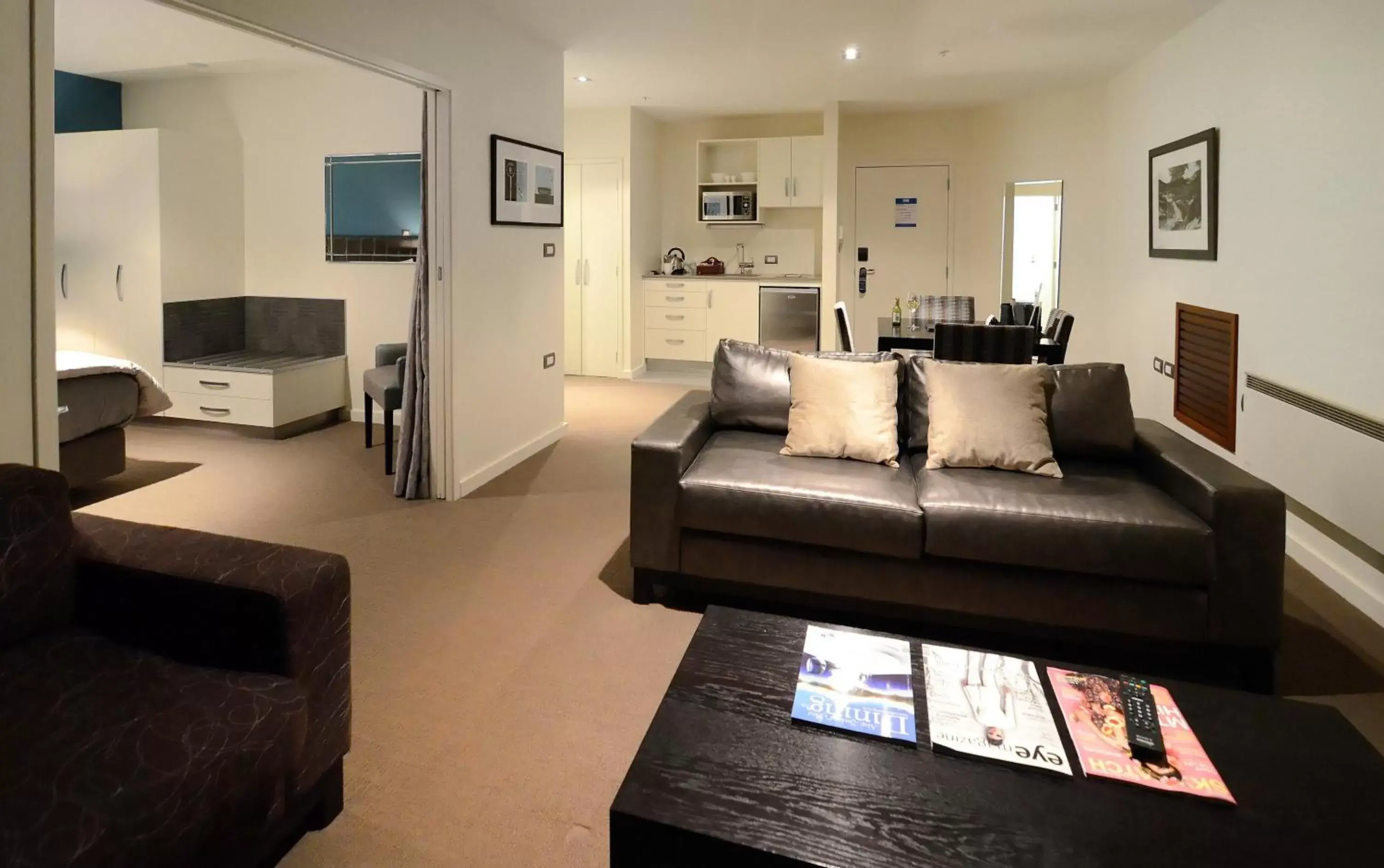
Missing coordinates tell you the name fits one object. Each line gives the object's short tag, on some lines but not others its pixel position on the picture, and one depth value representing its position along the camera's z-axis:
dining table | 4.92
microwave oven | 8.13
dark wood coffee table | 1.25
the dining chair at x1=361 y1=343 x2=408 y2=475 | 4.68
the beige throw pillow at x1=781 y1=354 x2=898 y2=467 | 3.12
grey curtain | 4.26
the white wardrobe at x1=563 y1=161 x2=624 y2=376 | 7.82
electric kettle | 8.30
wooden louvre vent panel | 4.10
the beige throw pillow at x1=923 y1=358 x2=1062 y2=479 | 2.94
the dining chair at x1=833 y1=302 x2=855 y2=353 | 5.44
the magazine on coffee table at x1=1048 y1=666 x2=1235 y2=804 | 1.39
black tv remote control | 1.46
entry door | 8.05
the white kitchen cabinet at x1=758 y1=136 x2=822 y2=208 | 7.82
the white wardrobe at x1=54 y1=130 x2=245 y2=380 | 5.59
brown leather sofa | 2.43
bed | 4.08
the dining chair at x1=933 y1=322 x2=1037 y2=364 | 4.40
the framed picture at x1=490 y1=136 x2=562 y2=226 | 4.55
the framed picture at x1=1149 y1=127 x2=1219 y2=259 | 4.31
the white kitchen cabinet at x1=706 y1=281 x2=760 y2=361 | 7.98
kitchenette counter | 7.81
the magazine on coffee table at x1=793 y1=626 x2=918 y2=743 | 1.56
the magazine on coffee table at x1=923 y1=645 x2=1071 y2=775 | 1.48
